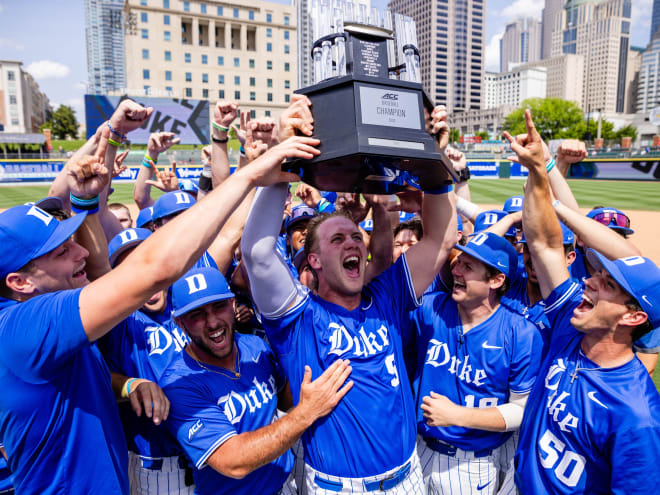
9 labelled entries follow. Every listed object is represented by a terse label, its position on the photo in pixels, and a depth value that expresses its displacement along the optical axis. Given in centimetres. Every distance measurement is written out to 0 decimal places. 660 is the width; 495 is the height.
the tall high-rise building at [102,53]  15988
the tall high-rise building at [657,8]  19612
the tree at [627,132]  8206
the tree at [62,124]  7881
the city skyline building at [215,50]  6950
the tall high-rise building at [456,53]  13975
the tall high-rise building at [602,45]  15350
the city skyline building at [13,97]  8594
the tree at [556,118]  8494
